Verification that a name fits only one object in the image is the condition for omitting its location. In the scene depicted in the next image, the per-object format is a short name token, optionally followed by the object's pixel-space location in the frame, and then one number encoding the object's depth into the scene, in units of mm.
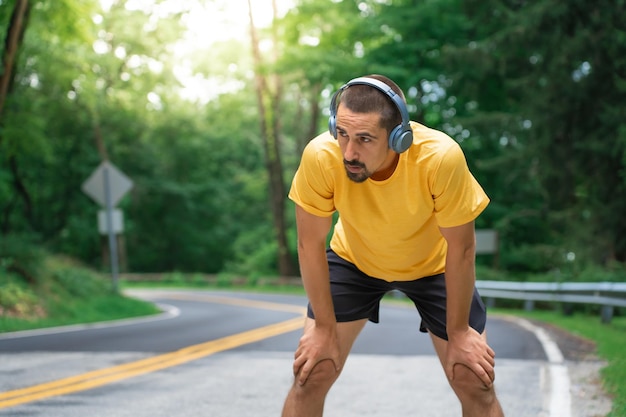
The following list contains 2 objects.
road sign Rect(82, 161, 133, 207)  18156
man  3381
